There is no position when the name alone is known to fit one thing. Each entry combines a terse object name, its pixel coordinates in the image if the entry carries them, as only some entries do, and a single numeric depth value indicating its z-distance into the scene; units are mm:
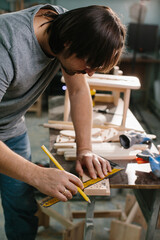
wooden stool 1376
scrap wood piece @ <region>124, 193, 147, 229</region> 1709
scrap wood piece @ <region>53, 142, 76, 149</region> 1138
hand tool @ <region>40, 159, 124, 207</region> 847
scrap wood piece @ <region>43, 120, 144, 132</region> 1325
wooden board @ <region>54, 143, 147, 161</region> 1080
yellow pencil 834
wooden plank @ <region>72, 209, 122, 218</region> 1694
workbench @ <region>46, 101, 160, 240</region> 947
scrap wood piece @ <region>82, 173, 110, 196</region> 894
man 740
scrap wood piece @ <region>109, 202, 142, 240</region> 1427
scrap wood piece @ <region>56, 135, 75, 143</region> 1183
